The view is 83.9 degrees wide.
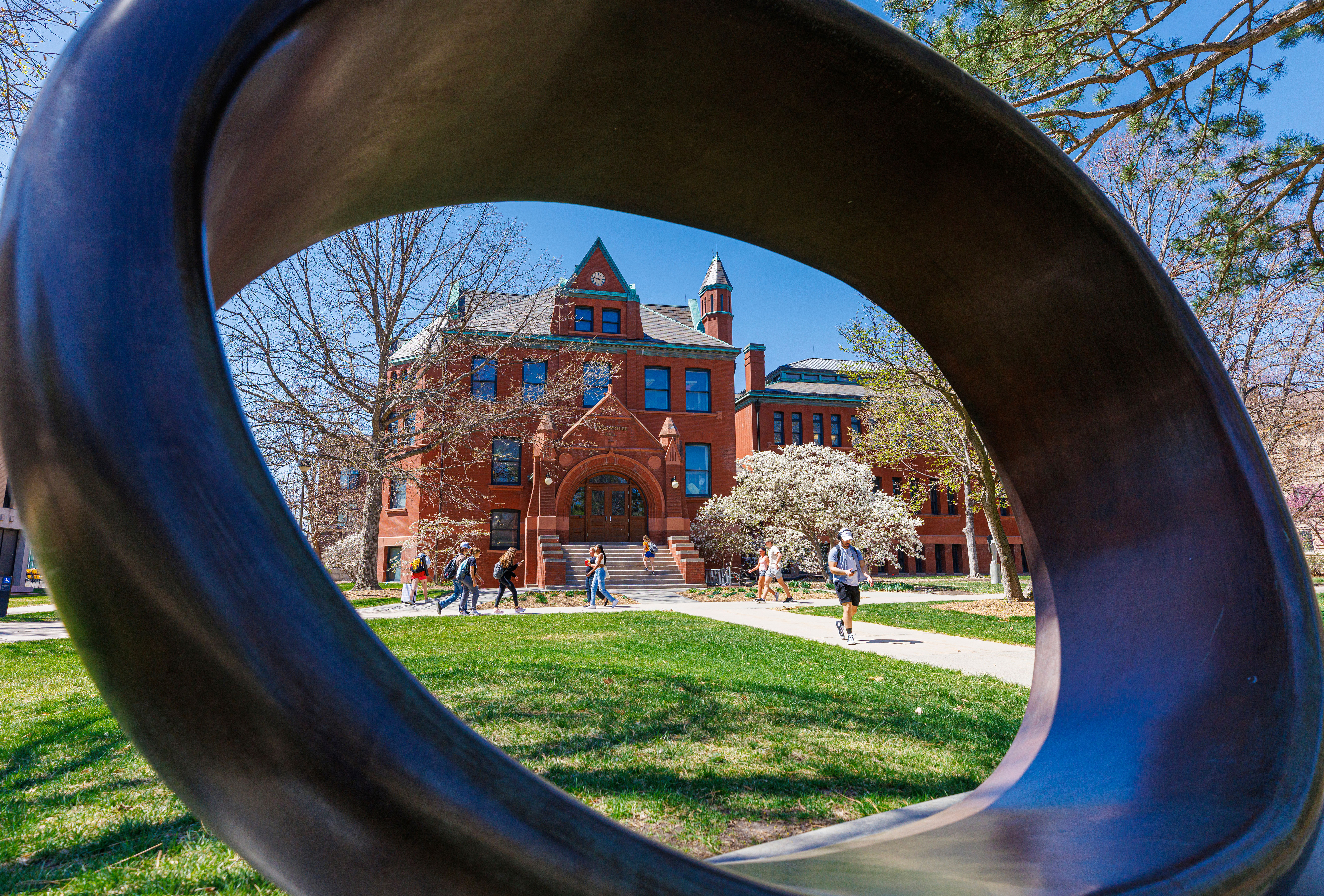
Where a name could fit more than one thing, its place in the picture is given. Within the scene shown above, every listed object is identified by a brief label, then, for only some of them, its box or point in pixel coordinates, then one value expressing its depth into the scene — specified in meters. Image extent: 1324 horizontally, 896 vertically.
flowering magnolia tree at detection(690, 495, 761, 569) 29.84
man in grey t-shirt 10.98
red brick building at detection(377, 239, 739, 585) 27.81
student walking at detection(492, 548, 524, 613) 17.20
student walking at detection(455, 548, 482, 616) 16.31
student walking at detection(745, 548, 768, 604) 21.38
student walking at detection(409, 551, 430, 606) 18.73
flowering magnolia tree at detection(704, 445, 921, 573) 28.83
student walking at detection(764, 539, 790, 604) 20.36
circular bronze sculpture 0.74
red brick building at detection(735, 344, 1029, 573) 41.81
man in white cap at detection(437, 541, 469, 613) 17.06
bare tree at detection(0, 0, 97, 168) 6.13
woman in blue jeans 18.53
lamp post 20.32
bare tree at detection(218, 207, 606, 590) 19.41
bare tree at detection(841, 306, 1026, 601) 17.55
